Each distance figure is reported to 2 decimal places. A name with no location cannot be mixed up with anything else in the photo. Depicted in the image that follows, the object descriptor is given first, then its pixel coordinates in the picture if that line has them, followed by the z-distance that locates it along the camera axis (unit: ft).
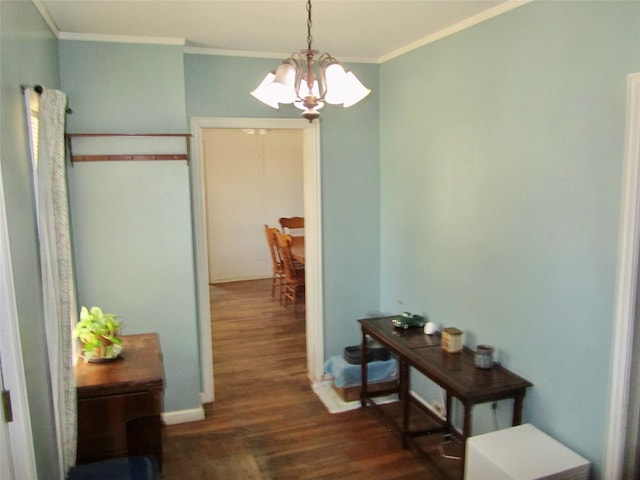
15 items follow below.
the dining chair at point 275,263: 21.54
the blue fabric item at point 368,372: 12.40
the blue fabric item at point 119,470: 7.37
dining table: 19.83
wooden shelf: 10.11
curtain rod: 6.87
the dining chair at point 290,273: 19.86
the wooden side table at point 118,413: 8.00
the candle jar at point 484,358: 8.91
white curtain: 6.98
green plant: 8.83
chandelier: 6.27
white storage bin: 7.13
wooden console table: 8.18
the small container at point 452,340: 9.66
